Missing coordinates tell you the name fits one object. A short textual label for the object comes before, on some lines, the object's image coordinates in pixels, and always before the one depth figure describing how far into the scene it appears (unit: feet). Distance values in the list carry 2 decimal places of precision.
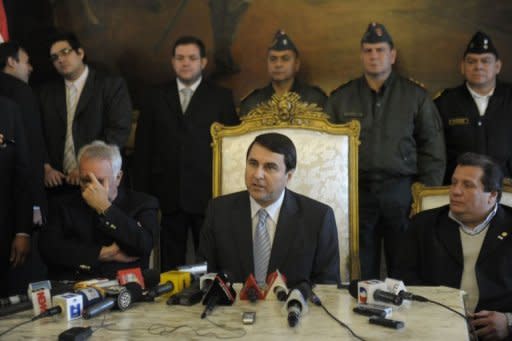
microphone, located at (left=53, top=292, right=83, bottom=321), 6.76
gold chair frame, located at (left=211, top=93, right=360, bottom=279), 10.48
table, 6.28
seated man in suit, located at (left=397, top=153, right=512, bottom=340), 9.61
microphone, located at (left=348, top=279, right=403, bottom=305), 7.22
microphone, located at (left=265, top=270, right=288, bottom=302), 7.50
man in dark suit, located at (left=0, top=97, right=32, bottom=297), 11.73
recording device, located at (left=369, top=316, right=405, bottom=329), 6.45
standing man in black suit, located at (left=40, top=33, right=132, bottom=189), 14.75
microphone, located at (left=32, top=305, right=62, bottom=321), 6.79
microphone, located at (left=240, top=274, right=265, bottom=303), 7.52
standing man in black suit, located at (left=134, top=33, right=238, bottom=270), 14.47
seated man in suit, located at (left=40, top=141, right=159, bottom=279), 9.96
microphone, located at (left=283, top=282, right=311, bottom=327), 6.55
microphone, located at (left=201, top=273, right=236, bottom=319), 7.27
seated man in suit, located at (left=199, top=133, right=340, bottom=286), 9.41
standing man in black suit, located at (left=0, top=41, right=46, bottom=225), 13.41
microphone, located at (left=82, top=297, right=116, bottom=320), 6.77
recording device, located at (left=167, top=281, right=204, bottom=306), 7.33
